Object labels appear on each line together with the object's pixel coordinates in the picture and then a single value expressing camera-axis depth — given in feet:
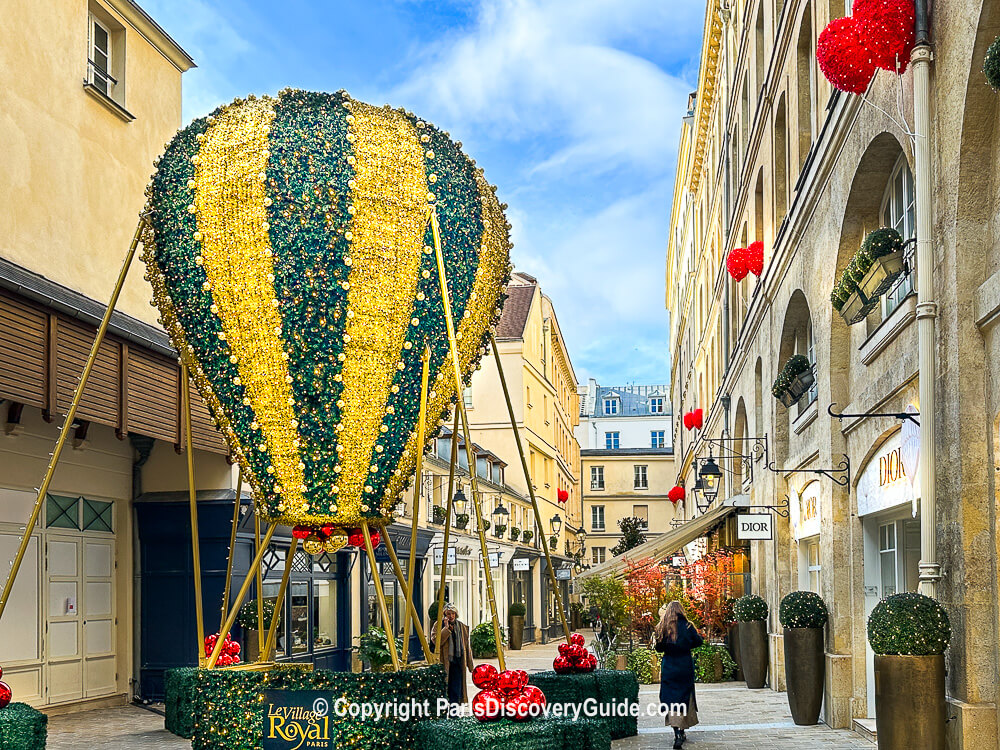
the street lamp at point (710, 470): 72.18
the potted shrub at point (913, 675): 25.66
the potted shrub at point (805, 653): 43.62
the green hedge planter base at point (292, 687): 23.50
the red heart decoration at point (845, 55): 28.50
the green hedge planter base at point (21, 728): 23.93
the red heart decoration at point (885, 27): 28.32
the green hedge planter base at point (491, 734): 22.33
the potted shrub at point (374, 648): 59.77
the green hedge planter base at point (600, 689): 40.13
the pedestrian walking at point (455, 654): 49.35
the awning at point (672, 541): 74.38
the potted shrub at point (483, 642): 99.76
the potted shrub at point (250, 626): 57.41
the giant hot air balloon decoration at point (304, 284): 23.98
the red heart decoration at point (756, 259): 66.39
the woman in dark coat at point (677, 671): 39.70
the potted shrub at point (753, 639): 60.44
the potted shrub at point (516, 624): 121.19
